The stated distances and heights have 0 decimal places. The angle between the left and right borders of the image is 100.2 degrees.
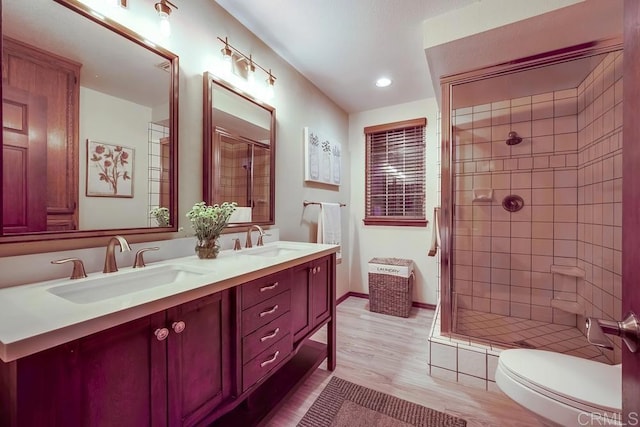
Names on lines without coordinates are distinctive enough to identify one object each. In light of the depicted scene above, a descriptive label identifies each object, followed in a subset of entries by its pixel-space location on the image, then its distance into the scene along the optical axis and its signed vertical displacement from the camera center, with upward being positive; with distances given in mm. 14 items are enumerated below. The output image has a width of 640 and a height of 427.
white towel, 2592 -122
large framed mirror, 926 +349
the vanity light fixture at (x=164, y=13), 1259 +950
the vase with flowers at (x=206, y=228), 1372 -83
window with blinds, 3072 +472
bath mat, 1385 -1088
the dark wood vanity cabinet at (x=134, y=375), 586 -439
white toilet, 957 -683
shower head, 2396 +677
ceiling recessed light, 2553 +1276
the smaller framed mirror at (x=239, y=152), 1582 +402
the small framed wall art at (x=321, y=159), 2494 +549
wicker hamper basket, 2785 -789
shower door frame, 1944 +174
